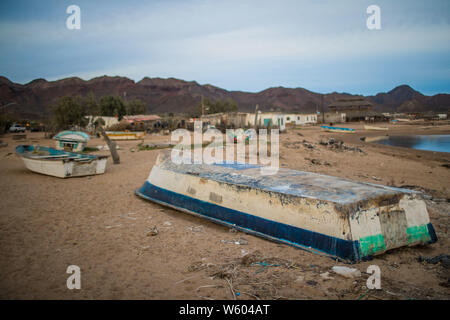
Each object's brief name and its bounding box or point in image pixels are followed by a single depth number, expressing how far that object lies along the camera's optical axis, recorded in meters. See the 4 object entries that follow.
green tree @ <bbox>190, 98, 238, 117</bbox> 52.33
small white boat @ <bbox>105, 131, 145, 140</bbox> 23.81
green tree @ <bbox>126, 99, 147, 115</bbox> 46.25
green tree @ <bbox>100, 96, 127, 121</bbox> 42.98
